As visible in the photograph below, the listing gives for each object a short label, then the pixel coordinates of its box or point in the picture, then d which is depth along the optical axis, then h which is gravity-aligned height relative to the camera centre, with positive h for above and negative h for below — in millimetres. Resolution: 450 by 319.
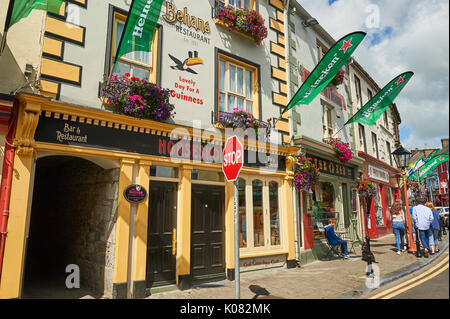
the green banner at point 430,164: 19891 +3058
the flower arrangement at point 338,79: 14305 +6207
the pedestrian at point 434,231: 10578 -756
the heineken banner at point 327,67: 9797 +4691
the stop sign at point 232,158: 4836 +880
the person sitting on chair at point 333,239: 10930 -1011
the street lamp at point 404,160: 11742 +1991
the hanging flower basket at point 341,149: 13023 +2648
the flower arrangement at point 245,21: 9141 +5870
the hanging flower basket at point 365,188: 14609 +1093
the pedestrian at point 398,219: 11586 -326
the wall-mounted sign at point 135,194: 6612 +409
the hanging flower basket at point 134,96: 6539 +2555
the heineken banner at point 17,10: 4871 +3371
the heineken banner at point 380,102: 12164 +4410
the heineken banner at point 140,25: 6133 +3951
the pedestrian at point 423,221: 10156 -356
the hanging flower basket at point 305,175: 10383 +1239
